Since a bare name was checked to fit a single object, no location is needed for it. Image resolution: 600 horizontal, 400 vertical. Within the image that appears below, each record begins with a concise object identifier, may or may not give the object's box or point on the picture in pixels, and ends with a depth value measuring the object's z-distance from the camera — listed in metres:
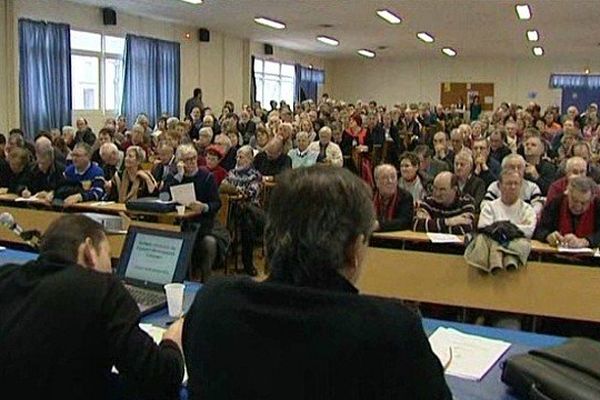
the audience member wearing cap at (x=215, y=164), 6.60
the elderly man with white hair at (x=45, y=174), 5.95
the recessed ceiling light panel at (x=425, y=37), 14.49
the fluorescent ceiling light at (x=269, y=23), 12.36
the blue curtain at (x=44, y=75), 9.62
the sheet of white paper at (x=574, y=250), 3.92
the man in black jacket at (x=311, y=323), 1.14
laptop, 2.47
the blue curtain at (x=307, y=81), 19.60
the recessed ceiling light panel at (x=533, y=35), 13.82
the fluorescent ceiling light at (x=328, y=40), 15.75
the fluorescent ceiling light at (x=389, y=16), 11.15
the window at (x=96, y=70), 10.88
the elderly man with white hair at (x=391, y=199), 4.64
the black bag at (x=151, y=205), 5.10
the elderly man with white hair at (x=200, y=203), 5.21
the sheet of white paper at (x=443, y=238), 4.18
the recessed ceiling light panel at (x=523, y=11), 10.23
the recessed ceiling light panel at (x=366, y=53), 19.28
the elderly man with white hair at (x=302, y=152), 8.02
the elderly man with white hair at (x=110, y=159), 6.73
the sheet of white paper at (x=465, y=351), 1.91
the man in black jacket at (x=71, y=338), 1.61
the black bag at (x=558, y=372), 1.56
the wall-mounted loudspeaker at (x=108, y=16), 11.08
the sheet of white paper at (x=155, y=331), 2.12
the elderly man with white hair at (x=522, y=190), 4.61
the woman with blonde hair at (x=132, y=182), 5.68
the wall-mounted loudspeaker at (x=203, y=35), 13.80
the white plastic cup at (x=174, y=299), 2.33
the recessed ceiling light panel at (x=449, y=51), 18.39
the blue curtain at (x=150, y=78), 11.70
